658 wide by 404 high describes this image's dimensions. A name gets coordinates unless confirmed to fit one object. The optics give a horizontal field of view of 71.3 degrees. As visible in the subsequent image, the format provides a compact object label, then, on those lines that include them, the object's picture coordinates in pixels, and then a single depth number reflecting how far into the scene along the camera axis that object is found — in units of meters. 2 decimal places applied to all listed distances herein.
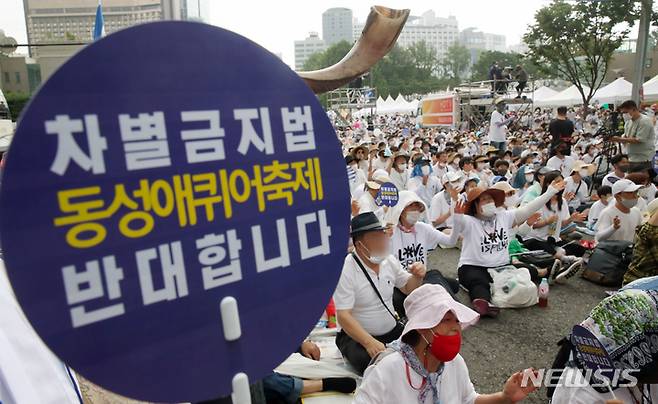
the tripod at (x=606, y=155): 10.49
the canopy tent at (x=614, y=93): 22.44
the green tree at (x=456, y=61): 81.59
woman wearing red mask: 2.22
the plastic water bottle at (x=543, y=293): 5.29
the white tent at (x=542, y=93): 28.09
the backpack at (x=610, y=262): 5.79
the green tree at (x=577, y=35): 20.97
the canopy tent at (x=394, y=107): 38.56
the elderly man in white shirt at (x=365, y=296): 3.40
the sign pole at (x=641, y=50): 11.89
